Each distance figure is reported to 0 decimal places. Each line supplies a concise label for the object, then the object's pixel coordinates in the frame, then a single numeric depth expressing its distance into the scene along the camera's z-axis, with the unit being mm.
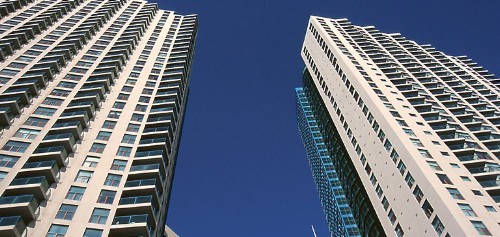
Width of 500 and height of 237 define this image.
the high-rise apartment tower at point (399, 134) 47250
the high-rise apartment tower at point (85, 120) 40469
